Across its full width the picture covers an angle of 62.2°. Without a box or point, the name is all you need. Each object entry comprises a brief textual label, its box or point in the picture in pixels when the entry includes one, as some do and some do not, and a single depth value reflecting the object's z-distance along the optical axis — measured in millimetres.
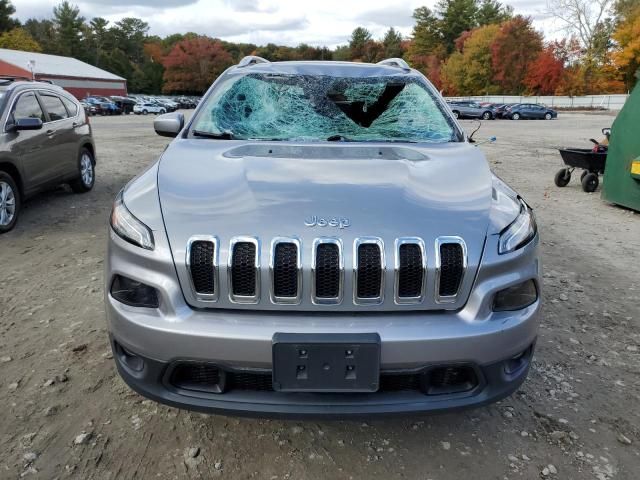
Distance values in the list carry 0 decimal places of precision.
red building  57094
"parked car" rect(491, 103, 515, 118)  40812
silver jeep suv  1943
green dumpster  6812
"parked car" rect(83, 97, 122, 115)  44625
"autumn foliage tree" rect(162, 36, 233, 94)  88750
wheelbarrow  8252
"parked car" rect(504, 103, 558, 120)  39938
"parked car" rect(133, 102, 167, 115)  47875
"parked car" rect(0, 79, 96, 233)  5977
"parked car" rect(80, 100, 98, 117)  42862
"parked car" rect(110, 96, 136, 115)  50575
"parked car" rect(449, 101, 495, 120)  39000
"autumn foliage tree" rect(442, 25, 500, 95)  65688
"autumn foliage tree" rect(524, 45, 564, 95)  59844
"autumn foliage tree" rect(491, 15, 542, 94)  60781
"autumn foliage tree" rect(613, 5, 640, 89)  50781
